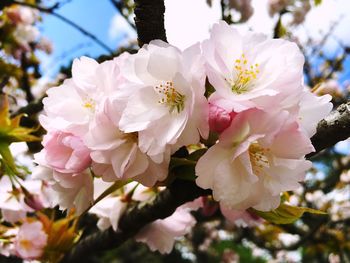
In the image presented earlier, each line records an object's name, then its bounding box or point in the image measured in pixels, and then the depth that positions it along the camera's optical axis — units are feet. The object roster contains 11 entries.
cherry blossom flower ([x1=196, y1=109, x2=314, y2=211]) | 0.36
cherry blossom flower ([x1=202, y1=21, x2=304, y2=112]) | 0.37
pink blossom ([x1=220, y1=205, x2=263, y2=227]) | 0.66
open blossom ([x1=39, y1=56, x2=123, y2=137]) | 0.43
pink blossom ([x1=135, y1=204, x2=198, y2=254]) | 0.73
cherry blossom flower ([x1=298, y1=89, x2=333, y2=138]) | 0.42
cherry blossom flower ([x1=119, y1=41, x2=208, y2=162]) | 0.38
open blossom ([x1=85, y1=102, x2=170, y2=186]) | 0.40
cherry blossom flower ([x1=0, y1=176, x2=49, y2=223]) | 0.77
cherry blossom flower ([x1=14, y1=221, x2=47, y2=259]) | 0.74
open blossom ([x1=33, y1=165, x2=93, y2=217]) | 0.45
